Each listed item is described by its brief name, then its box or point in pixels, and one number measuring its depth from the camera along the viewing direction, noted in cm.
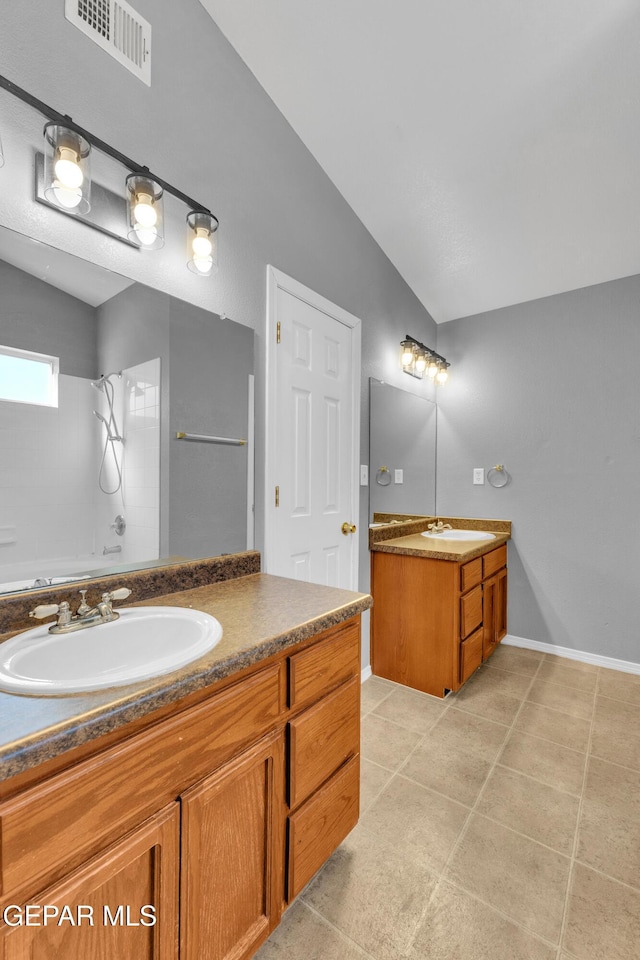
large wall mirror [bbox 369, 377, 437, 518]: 261
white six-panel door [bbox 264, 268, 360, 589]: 189
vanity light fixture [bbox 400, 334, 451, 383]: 290
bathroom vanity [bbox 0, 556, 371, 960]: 63
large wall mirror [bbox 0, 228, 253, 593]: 108
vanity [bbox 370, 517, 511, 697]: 229
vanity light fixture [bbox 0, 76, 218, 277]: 107
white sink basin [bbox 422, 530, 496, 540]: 295
